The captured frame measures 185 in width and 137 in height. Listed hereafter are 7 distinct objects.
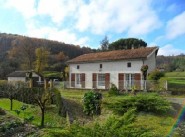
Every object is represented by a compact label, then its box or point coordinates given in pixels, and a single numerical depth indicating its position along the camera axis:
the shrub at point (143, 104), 7.29
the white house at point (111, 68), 13.76
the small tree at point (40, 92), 10.76
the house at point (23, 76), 21.63
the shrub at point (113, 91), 10.77
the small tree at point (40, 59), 26.96
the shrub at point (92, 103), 8.99
